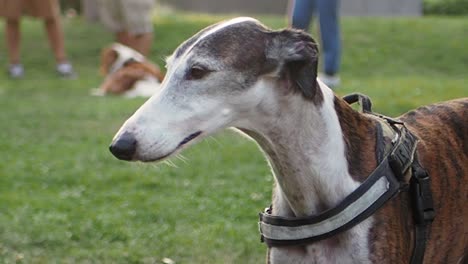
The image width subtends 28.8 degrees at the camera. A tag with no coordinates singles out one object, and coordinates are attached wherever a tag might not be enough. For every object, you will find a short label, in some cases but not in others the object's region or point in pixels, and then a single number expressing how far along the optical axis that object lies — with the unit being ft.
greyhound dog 9.68
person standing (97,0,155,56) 38.34
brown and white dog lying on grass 36.55
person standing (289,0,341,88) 29.32
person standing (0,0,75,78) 36.68
